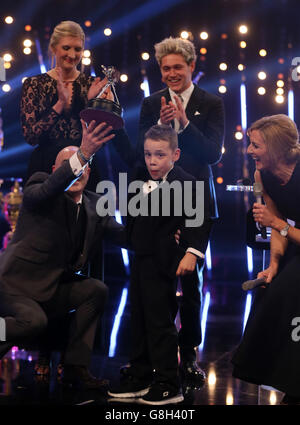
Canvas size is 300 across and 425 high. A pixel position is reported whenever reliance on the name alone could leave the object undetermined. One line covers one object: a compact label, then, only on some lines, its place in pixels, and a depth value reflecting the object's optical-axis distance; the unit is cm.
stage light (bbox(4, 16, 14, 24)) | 1337
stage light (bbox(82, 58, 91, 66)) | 1346
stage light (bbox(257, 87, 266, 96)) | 1337
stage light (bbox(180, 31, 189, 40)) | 1291
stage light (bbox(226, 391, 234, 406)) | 572
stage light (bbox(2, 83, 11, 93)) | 1354
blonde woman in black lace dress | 692
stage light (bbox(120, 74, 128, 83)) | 1363
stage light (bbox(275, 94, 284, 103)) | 1326
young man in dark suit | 652
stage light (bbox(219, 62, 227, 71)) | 1341
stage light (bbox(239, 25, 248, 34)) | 1320
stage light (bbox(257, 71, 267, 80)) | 1327
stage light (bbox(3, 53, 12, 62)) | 1342
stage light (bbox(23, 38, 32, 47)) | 1346
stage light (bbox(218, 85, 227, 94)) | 1349
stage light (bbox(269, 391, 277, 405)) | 579
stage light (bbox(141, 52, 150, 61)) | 1352
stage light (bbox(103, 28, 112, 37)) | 1335
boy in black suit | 583
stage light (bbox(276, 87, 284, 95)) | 1326
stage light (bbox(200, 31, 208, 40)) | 1323
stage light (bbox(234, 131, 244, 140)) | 1363
